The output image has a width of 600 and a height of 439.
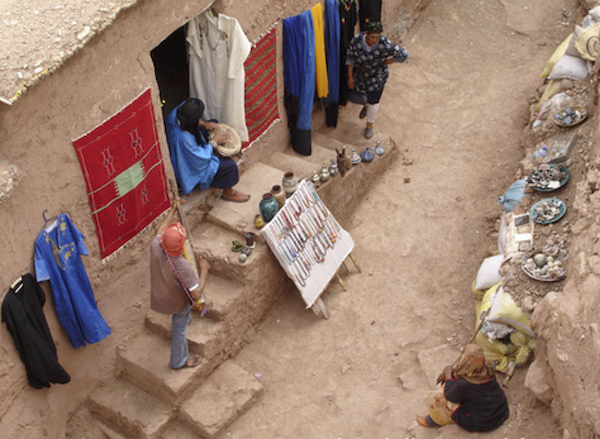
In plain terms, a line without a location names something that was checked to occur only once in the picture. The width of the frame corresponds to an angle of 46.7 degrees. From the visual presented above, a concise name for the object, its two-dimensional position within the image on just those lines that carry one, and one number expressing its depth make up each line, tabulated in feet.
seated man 21.02
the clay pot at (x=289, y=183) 22.99
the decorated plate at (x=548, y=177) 21.91
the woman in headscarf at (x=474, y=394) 16.31
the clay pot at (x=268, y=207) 22.15
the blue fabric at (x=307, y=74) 24.38
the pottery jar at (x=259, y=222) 22.21
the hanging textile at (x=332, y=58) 25.73
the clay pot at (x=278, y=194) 22.56
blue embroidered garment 17.43
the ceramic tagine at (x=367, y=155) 26.78
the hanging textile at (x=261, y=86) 23.21
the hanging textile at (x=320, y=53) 25.03
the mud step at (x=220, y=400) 20.15
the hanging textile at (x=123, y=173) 18.06
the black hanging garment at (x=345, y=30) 26.45
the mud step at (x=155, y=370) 20.22
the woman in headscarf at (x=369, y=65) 26.07
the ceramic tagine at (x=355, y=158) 26.32
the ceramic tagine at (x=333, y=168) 25.16
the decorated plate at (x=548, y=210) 20.79
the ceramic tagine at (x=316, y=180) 24.66
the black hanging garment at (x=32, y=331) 16.92
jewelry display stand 22.27
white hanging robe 21.15
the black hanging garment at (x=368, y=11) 28.37
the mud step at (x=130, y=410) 20.11
